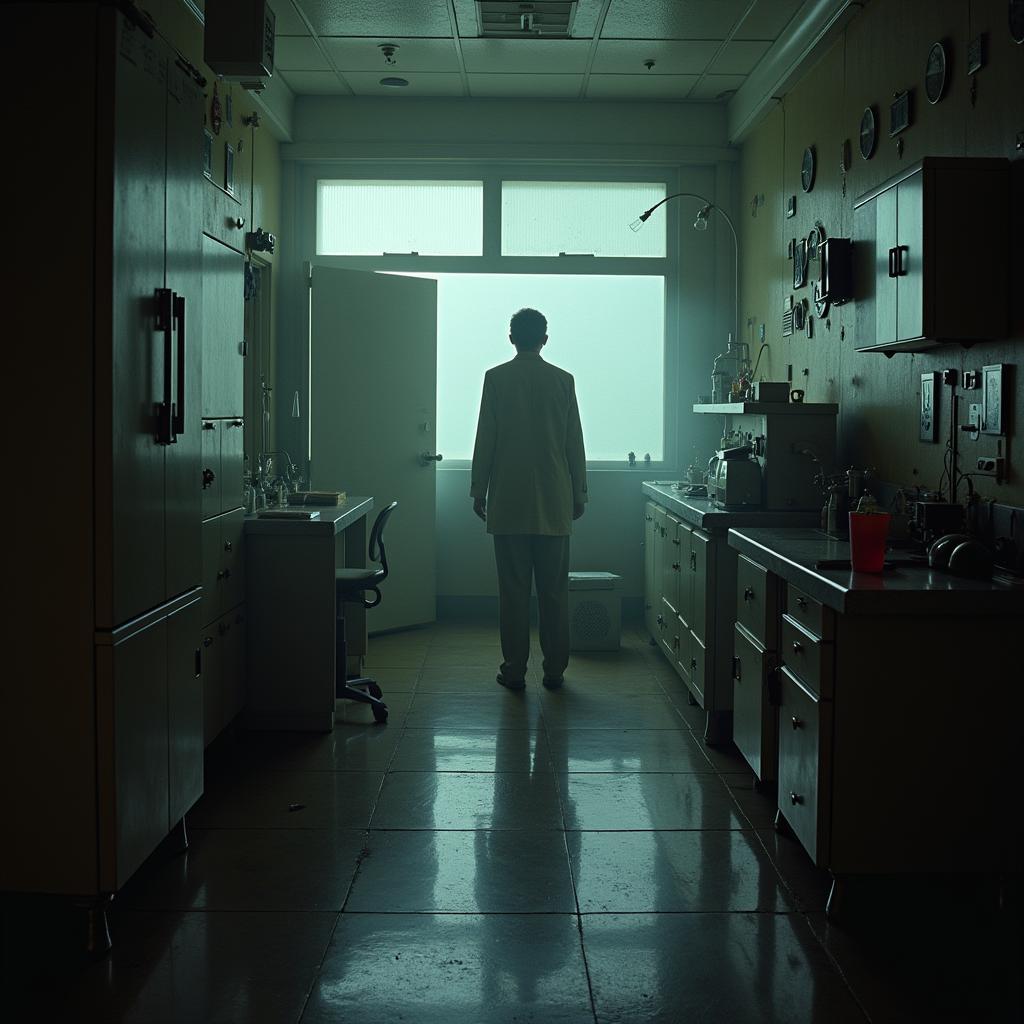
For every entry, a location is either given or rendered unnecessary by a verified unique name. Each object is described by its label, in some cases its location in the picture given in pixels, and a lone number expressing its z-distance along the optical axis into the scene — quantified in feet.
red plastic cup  10.28
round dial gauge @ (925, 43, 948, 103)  12.66
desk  15.44
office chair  16.74
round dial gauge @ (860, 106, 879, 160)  15.21
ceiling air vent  18.37
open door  22.90
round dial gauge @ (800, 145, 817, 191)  18.35
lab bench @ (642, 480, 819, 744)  15.51
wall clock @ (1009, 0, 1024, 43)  10.69
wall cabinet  11.04
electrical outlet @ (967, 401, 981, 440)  11.87
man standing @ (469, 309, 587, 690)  18.45
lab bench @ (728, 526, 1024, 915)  9.49
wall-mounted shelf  15.87
